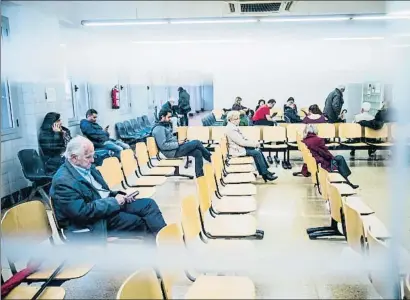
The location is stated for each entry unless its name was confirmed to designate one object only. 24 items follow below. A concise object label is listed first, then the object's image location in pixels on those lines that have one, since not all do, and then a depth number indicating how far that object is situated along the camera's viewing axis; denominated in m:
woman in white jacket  4.38
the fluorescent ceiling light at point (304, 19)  3.02
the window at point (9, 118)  3.77
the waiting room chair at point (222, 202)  2.92
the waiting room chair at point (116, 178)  3.31
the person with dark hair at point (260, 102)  4.00
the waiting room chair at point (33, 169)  3.84
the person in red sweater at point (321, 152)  4.46
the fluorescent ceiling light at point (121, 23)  3.24
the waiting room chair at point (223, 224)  2.48
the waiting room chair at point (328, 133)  4.60
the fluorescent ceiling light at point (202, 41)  3.44
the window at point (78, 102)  3.90
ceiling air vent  2.90
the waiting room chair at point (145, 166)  4.01
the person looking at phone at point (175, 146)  4.17
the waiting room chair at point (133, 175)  3.69
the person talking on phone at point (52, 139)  3.74
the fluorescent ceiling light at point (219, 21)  3.19
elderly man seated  2.46
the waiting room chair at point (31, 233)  2.12
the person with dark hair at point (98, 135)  3.77
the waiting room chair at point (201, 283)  1.85
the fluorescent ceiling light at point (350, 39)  3.04
